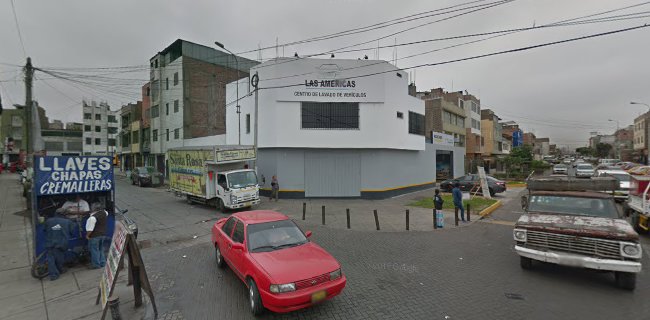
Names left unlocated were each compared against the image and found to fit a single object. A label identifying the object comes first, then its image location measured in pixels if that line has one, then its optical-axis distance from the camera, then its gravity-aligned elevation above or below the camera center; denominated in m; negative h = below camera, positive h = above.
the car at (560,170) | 37.41 -1.59
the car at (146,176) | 26.77 -1.53
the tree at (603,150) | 85.88 +2.66
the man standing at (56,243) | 6.19 -1.86
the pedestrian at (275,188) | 17.17 -1.75
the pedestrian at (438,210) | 10.63 -2.00
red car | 4.29 -1.82
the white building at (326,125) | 18.05 +2.30
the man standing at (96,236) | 6.57 -1.82
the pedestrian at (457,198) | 11.63 -1.67
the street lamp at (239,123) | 21.38 +2.91
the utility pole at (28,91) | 12.38 +3.20
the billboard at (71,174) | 6.68 -0.34
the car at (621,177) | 15.58 -1.18
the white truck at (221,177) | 14.02 -0.88
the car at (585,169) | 29.03 -1.21
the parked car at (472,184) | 20.80 -1.93
